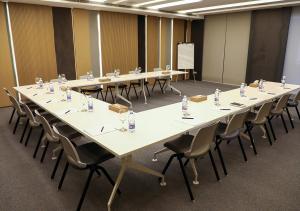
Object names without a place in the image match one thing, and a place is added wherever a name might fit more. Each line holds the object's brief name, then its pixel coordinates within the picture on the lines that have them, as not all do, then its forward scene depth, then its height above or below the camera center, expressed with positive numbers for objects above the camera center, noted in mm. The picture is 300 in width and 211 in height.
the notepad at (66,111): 3203 -823
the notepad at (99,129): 2451 -827
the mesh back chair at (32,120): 3451 -1010
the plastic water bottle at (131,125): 2488 -762
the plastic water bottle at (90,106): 3293 -757
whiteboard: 9839 -262
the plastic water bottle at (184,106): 3191 -746
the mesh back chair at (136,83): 7246 -1000
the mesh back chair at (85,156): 2267 -1072
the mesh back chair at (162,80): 7957 -1069
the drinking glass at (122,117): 2551 -799
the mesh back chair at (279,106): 4125 -962
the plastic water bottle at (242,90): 4266 -711
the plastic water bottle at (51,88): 4538 -716
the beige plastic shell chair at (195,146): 2463 -1055
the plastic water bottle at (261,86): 4746 -710
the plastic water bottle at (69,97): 3875 -749
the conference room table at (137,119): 2301 -823
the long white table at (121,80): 5593 -755
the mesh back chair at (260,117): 3535 -999
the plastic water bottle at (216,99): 3668 -748
